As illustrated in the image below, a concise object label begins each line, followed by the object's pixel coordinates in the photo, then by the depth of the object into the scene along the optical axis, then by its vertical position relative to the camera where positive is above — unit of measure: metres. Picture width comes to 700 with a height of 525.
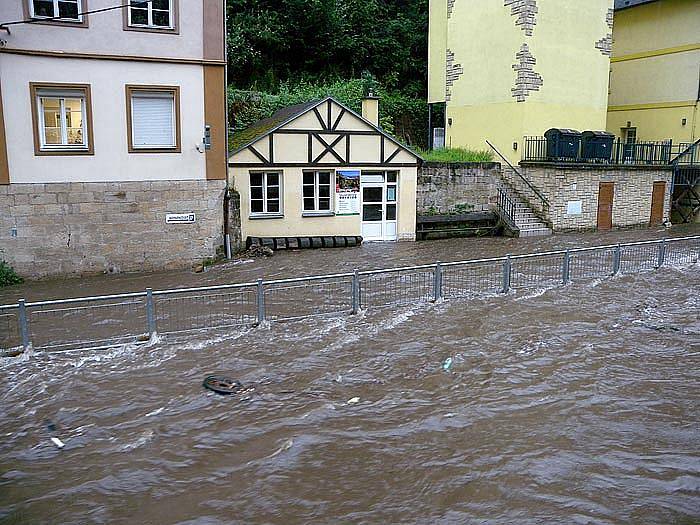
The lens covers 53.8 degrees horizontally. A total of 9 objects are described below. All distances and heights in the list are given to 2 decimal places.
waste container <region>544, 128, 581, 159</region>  24.42 +1.10
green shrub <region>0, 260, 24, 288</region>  14.89 -2.27
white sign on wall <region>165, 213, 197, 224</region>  16.44 -1.10
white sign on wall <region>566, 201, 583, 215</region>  23.88 -1.16
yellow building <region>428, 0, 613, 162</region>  25.36 +4.05
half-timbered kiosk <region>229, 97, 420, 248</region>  19.05 -0.18
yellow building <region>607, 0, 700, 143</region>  28.45 +4.47
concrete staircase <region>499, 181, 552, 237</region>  23.11 -1.52
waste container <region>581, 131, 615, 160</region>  24.80 +1.05
